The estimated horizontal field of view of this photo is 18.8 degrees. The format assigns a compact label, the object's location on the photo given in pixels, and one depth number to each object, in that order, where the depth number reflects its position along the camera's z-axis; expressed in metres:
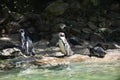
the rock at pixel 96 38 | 19.39
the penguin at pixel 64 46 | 15.63
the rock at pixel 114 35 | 19.77
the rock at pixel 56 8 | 21.89
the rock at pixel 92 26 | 20.78
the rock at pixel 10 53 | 15.84
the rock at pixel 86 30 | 20.22
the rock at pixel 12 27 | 21.00
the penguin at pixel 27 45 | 16.50
